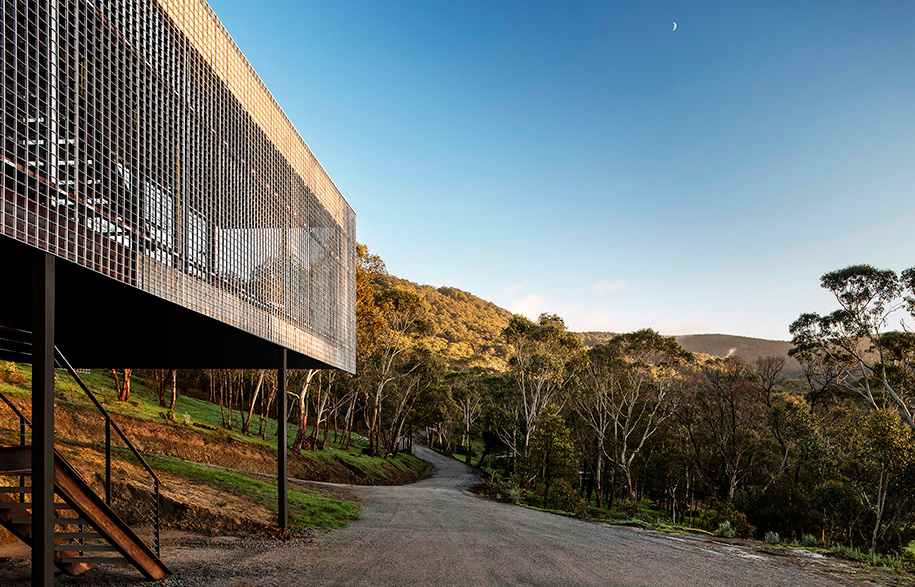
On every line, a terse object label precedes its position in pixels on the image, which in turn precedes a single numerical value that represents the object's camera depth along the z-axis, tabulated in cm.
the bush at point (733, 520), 2062
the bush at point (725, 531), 1814
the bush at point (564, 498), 2483
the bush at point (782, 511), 2355
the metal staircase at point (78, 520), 516
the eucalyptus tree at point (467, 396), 5653
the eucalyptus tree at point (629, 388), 3553
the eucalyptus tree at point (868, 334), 2772
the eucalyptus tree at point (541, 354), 3659
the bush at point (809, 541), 1591
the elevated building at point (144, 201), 427
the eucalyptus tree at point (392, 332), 3609
